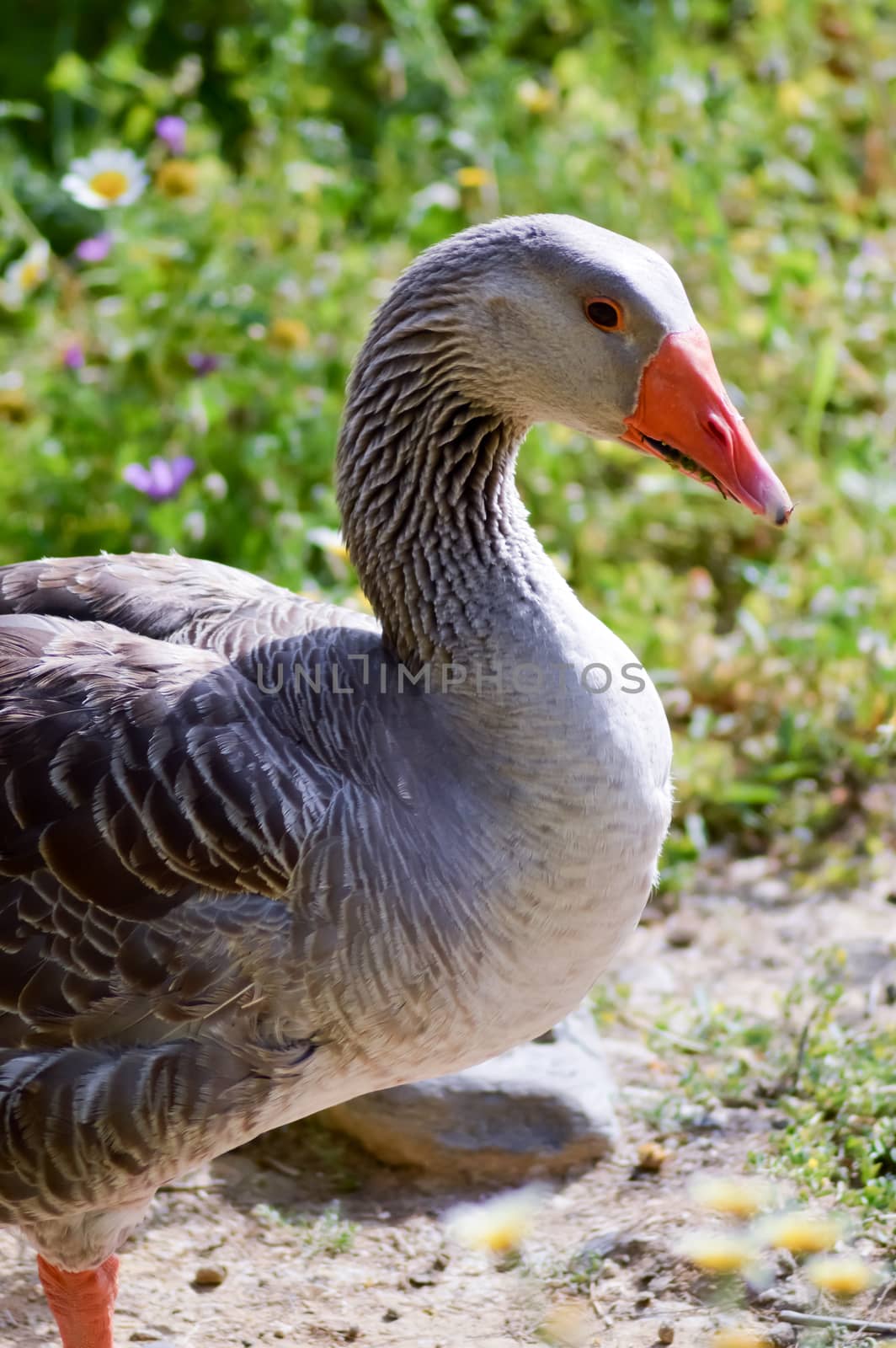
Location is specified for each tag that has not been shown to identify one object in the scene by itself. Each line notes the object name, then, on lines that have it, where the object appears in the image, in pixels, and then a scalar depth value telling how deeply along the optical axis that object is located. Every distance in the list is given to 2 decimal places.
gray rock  8.62
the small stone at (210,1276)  8.09
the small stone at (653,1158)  8.52
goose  6.67
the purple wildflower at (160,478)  11.22
